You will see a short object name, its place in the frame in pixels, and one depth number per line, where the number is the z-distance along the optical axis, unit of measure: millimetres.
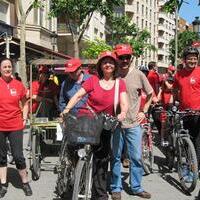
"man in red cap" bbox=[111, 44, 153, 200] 5444
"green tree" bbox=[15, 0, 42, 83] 14637
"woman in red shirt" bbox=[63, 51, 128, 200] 4808
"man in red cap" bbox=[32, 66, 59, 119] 7765
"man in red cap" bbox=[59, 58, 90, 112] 6111
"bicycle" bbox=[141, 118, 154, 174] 7176
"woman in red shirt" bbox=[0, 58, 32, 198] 5655
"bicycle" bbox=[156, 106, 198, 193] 5660
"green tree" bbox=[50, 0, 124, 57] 19888
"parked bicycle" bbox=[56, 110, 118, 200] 4493
